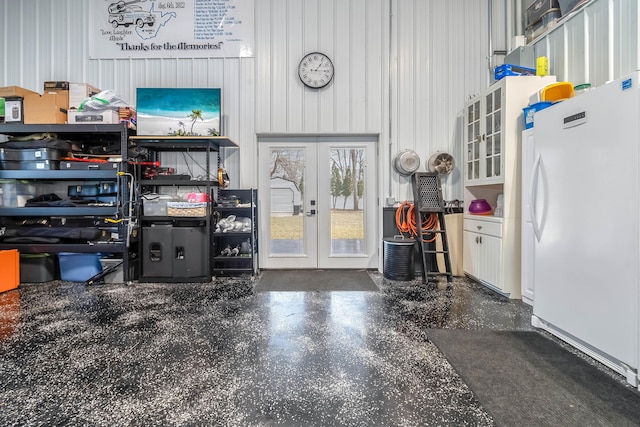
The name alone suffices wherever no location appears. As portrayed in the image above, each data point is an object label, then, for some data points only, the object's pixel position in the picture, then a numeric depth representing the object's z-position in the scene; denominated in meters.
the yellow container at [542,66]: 3.29
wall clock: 4.43
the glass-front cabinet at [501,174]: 3.27
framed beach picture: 4.18
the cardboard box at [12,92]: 3.86
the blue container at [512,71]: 3.40
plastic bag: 3.88
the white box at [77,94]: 4.00
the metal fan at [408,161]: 4.38
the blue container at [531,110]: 2.88
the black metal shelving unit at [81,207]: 3.82
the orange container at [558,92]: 2.88
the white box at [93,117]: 3.89
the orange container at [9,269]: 3.56
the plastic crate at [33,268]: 3.88
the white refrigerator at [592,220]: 1.69
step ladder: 4.10
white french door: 4.63
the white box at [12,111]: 3.87
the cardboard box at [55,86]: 3.98
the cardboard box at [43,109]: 3.88
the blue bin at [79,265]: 3.94
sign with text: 4.44
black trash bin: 4.00
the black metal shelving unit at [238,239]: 4.16
